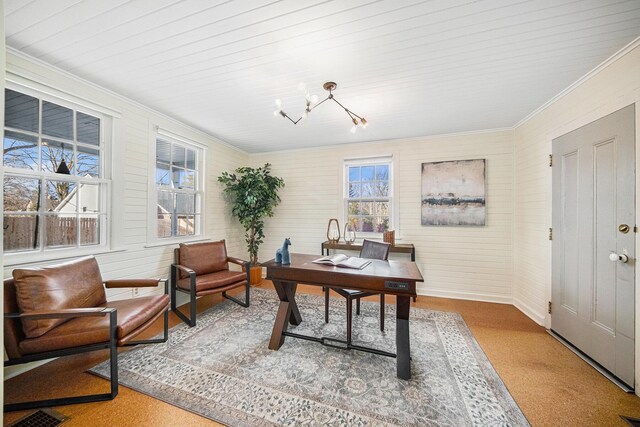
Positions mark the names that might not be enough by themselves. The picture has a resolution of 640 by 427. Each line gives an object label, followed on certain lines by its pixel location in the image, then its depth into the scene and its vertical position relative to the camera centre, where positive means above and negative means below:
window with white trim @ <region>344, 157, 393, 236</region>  4.08 +0.38
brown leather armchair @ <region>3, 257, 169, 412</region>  1.57 -0.81
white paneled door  1.78 -0.20
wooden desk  1.84 -0.57
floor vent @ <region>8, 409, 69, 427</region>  1.44 -1.29
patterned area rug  1.53 -1.28
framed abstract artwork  3.52 +0.36
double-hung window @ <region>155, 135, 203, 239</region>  3.20 +0.38
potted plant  4.09 +0.31
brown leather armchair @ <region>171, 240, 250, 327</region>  2.78 -0.80
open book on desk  2.15 -0.45
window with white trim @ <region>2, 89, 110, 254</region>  2.01 +0.35
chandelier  1.91 +1.27
